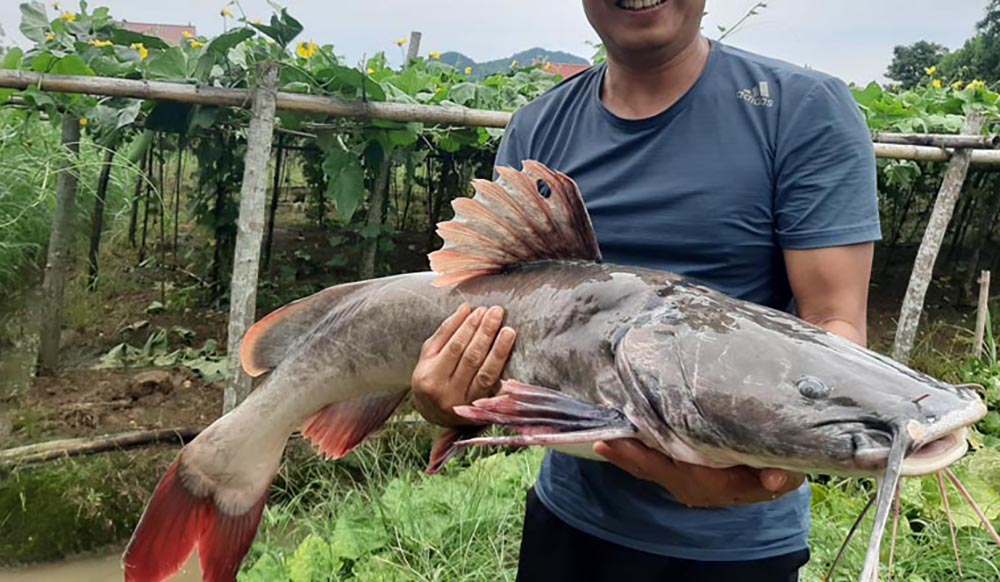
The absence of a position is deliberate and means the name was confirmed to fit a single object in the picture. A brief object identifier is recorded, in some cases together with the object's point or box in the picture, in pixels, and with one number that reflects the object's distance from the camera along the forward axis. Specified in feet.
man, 4.06
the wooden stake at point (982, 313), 16.43
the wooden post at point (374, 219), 18.40
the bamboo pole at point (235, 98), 11.52
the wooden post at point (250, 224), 12.03
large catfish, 3.01
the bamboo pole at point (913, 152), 14.11
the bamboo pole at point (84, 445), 11.93
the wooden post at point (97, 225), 18.35
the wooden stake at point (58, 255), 14.58
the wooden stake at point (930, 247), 14.64
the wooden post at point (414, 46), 28.02
